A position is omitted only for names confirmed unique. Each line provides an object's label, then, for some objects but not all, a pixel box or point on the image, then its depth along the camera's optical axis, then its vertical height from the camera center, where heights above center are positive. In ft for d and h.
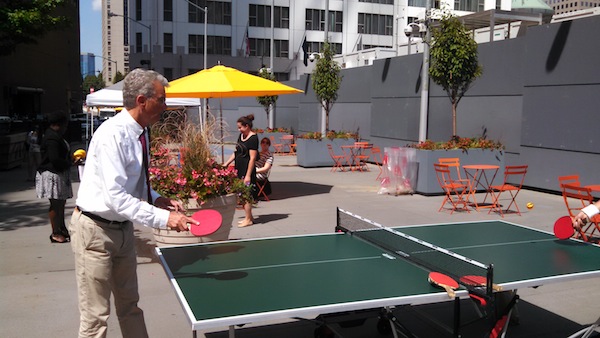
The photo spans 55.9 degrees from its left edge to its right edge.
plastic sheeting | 41.68 -3.78
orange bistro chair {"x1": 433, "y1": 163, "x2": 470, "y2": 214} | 35.13 -4.90
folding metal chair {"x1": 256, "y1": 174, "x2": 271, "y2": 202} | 35.83 -4.16
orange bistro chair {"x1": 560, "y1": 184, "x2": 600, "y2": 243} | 24.25 -4.13
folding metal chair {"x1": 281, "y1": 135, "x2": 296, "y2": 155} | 79.46 -3.34
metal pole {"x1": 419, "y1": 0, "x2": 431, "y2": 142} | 47.38 +3.39
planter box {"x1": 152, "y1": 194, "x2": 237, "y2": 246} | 20.59 -4.06
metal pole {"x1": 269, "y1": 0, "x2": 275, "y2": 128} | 92.00 +0.21
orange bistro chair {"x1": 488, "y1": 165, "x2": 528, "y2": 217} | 33.83 -5.16
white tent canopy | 47.65 +1.57
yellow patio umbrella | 33.09 +2.07
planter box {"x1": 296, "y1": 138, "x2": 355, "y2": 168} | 62.08 -3.36
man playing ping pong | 10.46 -1.59
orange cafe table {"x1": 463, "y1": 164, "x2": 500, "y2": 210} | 40.06 -4.03
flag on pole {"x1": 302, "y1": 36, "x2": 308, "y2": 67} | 124.98 +15.33
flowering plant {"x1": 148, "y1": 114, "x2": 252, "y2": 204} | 21.21 -2.13
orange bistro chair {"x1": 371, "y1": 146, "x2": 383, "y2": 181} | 61.42 -3.95
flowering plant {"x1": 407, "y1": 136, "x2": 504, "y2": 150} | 42.29 -1.66
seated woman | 34.55 -2.53
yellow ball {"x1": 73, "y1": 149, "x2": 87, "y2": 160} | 23.16 -1.56
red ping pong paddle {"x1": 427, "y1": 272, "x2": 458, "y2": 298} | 10.87 -3.11
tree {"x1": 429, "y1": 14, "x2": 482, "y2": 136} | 42.01 +5.00
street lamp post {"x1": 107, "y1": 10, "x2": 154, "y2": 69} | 170.80 +24.91
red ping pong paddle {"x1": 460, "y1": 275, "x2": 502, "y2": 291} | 10.95 -3.11
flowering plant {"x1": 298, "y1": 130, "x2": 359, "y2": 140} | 62.85 -1.68
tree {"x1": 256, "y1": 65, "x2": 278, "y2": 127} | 85.78 +3.28
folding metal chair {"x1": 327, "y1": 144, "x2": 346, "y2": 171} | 60.25 -4.16
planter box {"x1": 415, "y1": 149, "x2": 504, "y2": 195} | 41.06 -2.83
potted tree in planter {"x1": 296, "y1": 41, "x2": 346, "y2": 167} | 62.23 -1.37
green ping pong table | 10.13 -3.27
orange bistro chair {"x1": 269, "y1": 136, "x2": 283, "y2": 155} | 79.63 -3.89
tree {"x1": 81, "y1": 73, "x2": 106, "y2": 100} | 389.31 +26.34
